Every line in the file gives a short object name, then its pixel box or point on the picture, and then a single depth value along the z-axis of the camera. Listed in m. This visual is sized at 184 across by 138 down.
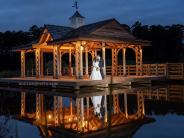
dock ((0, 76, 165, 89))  15.46
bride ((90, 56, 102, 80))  16.78
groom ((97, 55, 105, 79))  17.11
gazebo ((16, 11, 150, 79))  17.16
